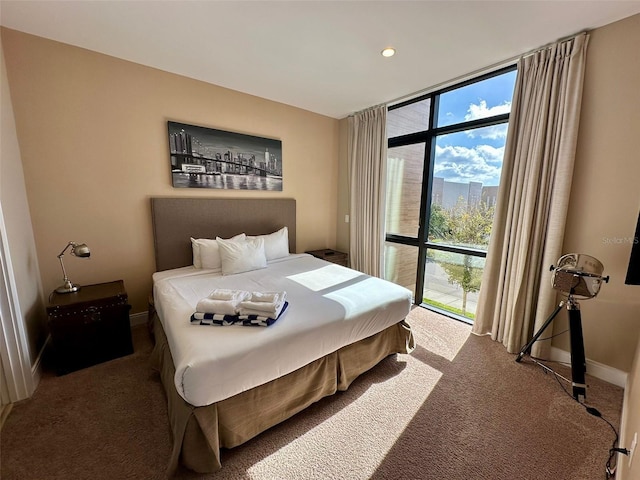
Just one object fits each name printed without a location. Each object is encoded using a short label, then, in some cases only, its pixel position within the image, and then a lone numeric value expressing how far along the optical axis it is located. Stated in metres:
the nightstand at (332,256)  3.69
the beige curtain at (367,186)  3.42
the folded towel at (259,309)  1.59
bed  1.27
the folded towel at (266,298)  1.73
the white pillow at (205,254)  2.70
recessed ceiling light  2.14
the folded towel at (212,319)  1.57
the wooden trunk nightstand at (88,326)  1.91
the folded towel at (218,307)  1.60
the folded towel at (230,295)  1.76
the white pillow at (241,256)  2.61
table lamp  2.02
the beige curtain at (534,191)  1.98
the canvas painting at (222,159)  2.73
